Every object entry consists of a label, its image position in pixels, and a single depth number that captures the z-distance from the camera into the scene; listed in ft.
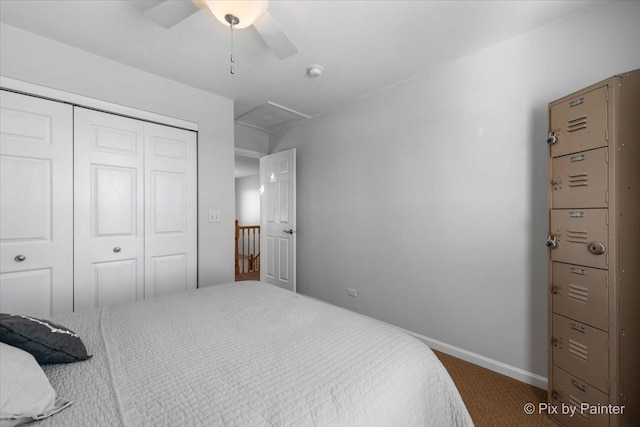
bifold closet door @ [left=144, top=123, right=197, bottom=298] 8.30
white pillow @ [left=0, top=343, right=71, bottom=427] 2.12
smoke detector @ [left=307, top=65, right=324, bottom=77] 7.79
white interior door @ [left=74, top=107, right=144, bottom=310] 7.11
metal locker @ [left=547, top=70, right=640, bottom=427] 4.42
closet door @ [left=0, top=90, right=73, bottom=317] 6.16
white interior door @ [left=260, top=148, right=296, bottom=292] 11.98
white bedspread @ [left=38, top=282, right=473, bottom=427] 2.44
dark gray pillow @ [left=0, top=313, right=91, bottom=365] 2.90
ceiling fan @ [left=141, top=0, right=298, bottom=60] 4.52
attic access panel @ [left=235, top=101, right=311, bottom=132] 10.78
